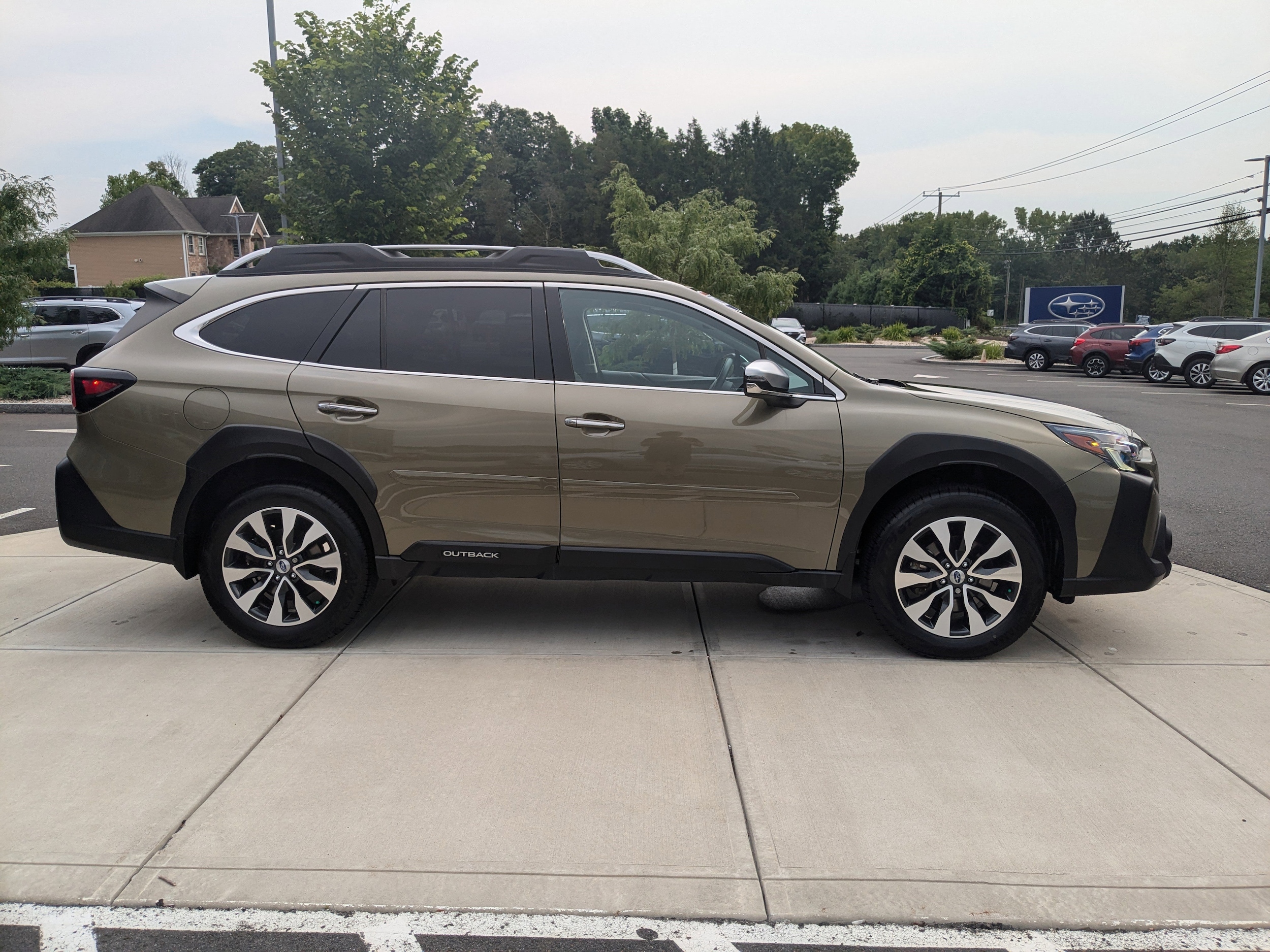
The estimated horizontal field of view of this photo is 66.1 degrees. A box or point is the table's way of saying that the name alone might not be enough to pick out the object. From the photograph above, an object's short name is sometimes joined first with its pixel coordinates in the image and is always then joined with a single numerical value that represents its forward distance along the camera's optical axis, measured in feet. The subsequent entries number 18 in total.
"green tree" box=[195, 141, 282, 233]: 327.06
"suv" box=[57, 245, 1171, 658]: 14.89
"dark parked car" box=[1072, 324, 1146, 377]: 90.58
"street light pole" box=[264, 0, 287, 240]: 59.92
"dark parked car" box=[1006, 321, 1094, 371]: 100.53
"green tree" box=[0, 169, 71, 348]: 52.70
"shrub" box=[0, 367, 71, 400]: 53.06
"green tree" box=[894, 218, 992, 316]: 210.38
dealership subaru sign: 132.67
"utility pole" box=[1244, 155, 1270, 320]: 139.61
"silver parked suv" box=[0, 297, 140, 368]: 63.62
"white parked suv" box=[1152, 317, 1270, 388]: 74.95
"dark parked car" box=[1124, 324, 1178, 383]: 80.74
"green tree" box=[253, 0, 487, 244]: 48.70
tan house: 222.69
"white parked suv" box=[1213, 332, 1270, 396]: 70.08
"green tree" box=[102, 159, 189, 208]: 293.02
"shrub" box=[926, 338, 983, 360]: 117.29
